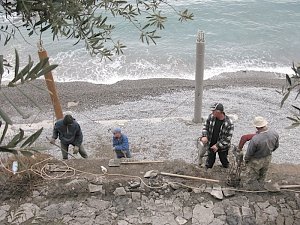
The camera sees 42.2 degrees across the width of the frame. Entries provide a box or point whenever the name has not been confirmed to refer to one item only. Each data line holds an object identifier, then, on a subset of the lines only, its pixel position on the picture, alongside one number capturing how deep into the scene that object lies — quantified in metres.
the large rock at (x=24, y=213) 5.87
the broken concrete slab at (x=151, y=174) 6.68
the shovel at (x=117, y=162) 7.24
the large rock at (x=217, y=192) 6.22
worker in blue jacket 7.77
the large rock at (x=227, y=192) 6.24
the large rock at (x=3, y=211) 5.92
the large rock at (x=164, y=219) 5.82
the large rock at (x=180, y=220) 5.81
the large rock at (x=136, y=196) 6.27
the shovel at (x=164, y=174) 6.59
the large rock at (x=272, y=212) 5.88
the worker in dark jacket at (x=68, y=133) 7.58
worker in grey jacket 6.20
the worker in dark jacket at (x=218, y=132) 6.67
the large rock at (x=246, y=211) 5.90
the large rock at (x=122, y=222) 5.80
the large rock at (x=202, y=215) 5.83
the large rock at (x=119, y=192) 6.32
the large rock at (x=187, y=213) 5.93
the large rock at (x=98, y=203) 6.07
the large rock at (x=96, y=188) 6.34
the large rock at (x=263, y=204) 6.06
